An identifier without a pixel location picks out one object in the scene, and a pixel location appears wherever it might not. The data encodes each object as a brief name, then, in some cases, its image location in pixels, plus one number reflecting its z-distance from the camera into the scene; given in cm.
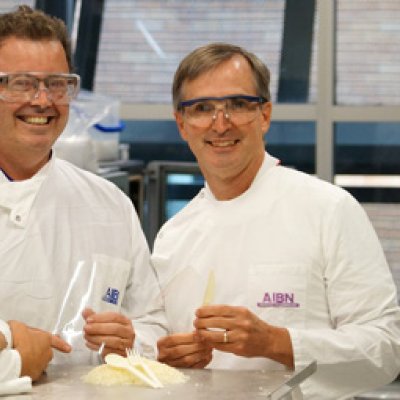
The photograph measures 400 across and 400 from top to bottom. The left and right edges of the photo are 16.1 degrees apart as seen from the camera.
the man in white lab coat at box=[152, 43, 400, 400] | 257
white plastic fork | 228
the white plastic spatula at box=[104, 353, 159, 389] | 227
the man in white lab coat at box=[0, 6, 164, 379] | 254
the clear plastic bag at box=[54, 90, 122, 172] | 369
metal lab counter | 221
